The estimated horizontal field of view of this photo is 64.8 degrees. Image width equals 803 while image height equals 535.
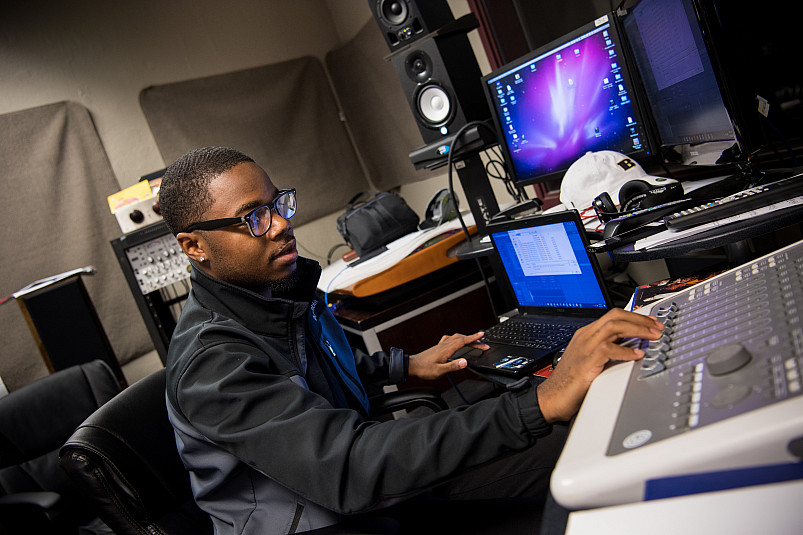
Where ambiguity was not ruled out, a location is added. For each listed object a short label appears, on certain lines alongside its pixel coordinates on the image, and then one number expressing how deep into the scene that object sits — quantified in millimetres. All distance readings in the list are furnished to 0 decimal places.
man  885
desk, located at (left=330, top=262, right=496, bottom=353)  2143
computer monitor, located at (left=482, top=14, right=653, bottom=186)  1561
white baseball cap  1568
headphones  1325
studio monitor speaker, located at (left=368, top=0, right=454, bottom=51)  2082
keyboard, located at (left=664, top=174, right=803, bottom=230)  1028
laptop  1274
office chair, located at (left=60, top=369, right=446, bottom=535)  1122
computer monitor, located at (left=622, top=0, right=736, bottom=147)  1244
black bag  2609
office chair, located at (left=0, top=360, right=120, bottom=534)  2242
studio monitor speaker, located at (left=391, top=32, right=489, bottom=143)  2074
